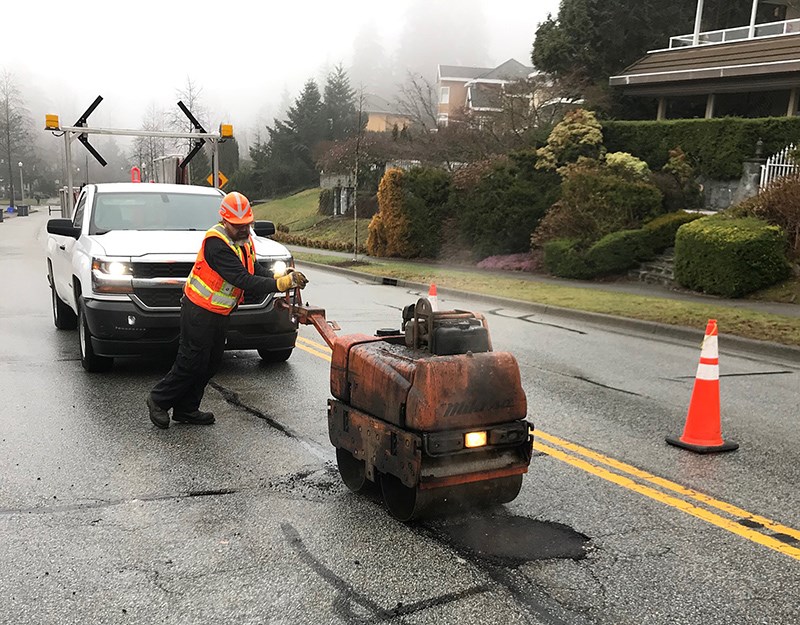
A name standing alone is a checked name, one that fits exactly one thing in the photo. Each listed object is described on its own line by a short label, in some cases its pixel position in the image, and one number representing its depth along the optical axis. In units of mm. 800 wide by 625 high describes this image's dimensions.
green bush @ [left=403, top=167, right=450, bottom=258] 25609
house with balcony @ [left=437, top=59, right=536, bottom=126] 60166
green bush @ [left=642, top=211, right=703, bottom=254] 18359
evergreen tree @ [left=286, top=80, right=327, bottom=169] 68831
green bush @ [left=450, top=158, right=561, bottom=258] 22547
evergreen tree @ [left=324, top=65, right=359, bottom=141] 72875
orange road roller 3756
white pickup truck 6980
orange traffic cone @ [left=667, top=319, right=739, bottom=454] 5602
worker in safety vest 5367
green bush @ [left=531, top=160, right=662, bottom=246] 19438
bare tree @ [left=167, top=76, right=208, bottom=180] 43003
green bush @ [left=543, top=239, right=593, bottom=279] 18656
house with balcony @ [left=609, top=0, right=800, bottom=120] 25234
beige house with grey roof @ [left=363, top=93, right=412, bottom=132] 100856
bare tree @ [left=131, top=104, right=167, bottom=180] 52950
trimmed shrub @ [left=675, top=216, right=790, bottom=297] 14359
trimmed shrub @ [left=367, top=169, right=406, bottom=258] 25750
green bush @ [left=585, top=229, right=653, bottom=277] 18062
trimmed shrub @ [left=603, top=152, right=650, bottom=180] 21016
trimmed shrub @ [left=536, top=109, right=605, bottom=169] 23922
